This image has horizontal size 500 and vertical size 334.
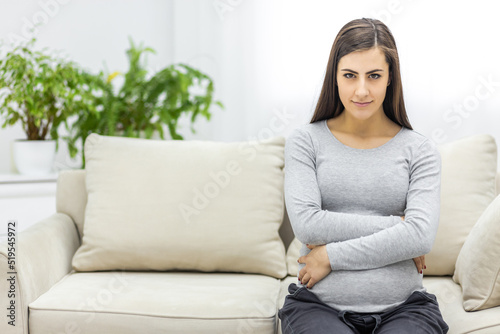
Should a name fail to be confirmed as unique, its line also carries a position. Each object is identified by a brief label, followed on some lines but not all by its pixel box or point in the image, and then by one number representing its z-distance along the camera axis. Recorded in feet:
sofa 10.65
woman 9.89
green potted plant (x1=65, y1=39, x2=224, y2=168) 14.08
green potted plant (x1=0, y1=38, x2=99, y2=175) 13.35
